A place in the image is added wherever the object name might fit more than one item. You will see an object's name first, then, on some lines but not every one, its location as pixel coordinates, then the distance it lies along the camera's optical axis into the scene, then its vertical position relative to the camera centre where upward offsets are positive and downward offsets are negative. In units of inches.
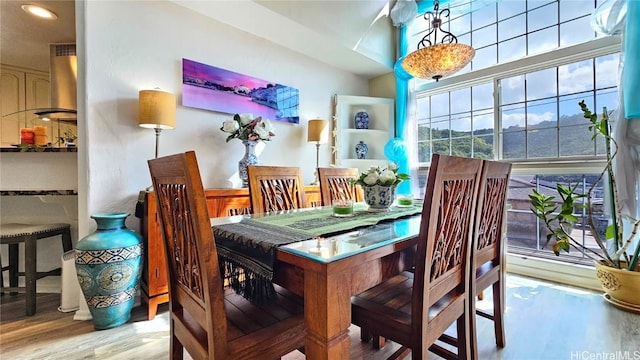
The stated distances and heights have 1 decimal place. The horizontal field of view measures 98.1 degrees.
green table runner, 36.9 -8.4
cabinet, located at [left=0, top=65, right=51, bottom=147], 139.6 +42.9
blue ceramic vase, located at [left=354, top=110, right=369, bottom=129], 146.4 +31.2
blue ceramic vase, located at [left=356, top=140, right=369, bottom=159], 147.5 +15.5
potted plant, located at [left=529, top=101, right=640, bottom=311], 76.1 -19.4
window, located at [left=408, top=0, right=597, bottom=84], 99.6 +60.1
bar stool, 75.1 -17.5
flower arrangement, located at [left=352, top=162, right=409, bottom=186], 63.6 +0.5
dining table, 30.4 -10.1
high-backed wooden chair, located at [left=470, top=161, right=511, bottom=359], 54.8 -13.5
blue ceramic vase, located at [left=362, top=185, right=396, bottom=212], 64.5 -4.0
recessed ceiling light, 93.8 +59.3
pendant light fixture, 74.7 +33.3
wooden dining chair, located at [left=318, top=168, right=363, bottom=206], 84.0 -1.5
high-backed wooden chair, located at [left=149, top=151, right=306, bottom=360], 32.0 -16.0
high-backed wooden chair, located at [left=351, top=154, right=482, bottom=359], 36.6 -15.5
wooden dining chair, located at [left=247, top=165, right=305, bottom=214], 71.0 -2.3
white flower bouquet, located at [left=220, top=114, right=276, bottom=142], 99.0 +18.8
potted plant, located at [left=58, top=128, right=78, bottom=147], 112.0 +18.0
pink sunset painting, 97.4 +34.0
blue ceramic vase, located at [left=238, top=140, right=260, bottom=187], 101.3 +7.8
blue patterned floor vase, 66.7 -21.6
